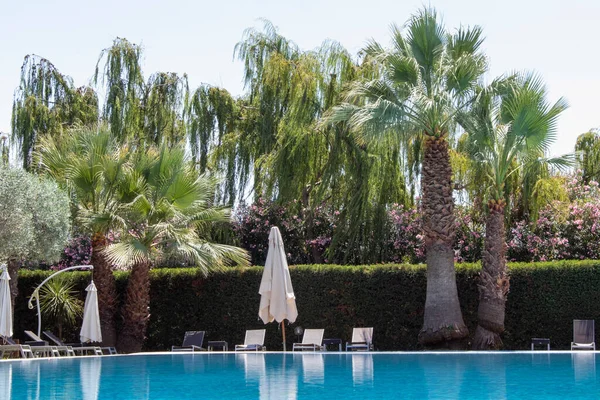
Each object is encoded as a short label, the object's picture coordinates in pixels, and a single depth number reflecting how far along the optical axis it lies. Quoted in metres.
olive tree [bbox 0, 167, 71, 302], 19.11
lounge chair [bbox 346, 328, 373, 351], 19.61
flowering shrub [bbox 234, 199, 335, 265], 25.06
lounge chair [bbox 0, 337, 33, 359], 18.59
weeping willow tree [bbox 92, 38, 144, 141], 25.94
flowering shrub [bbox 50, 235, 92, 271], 27.44
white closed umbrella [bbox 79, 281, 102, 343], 19.31
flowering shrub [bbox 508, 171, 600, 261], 23.14
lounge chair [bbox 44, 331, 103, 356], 20.03
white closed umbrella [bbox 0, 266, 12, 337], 18.22
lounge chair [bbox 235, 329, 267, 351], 20.22
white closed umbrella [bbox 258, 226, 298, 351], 18.86
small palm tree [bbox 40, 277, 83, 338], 21.78
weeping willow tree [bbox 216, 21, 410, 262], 22.28
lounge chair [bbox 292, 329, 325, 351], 19.89
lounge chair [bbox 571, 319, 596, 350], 18.24
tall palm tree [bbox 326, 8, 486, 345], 18.34
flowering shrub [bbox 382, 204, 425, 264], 23.61
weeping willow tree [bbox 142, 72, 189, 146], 26.23
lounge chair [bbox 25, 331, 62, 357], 19.38
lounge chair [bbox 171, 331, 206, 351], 20.83
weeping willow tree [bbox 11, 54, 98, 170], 25.73
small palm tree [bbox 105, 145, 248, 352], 19.72
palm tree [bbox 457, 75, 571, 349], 18.38
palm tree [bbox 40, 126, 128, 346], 19.80
